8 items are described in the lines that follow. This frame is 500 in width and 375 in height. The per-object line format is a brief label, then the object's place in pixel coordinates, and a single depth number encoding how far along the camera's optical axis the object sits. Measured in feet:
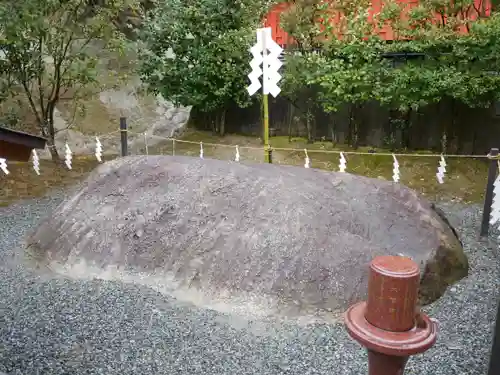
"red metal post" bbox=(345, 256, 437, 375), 4.20
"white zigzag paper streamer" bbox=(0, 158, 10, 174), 27.40
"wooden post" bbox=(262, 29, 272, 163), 24.78
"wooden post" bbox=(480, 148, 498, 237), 20.16
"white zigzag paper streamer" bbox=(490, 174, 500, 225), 17.70
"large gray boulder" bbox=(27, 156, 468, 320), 15.76
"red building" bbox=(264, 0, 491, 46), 30.94
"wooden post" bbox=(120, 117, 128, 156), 28.73
